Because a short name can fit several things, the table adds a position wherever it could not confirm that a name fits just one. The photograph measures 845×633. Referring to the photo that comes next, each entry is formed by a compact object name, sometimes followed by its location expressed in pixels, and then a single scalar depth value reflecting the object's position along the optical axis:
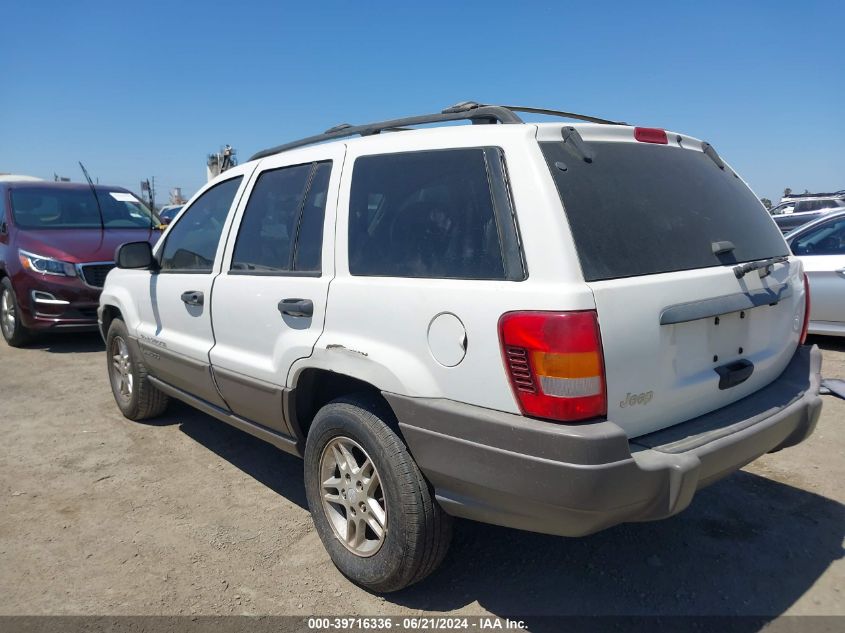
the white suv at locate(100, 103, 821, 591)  2.03
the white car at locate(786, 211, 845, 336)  6.16
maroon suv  7.05
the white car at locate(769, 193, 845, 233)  13.70
